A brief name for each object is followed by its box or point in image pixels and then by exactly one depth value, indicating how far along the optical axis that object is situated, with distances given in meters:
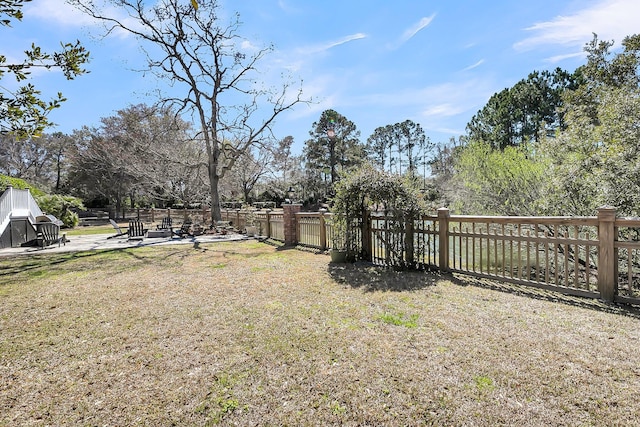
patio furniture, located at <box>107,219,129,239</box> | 11.87
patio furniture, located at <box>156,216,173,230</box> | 14.72
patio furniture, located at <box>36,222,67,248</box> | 10.05
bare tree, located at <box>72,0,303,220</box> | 14.23
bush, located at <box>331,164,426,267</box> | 5.84
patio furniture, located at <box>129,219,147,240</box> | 12.44
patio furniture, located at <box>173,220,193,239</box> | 13.36
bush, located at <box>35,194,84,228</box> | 16.56
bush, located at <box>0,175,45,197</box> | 11.70
